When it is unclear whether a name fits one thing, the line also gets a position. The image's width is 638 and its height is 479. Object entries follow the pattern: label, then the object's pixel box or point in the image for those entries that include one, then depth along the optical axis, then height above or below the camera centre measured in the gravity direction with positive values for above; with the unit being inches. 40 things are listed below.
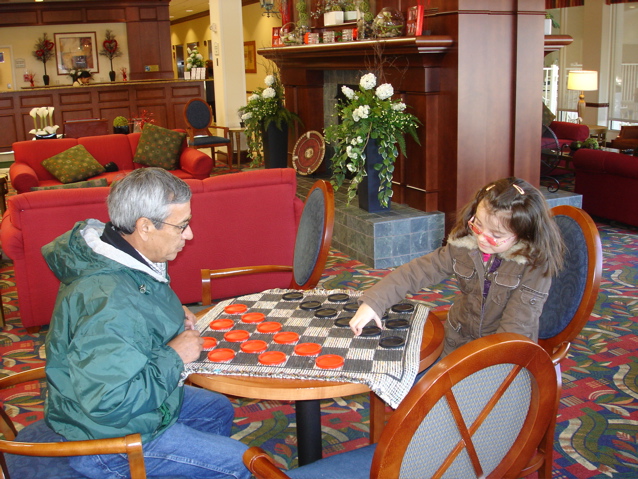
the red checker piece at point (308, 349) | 73.0 -26.0
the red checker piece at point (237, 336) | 78.3 -26.0
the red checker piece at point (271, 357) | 71.4 -26.2
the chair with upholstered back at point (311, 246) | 107.9 -22.2
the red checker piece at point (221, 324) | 82.4 -25.9
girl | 81.5 -20.6
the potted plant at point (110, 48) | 565.6 +59.9
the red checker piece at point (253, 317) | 84.4 -25.7
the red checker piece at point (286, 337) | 76.9 -26.0
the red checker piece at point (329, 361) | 69.6 -26.1
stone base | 201.5 -38.3
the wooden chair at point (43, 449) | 61.7 -32.8
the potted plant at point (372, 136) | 199.2 -7.6
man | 62.1 -21.8
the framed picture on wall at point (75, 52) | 571.2 +58.6
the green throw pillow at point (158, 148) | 299.1 -13.6
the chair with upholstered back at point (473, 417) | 46.1 -23.4
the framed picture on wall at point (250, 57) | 632.4 +55.5
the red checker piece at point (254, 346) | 74.7 -26.1
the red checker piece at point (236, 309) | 88.0 -25.7
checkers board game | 68.7 -26.2
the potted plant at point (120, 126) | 357.5 -4.0
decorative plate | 273.9 -16.7
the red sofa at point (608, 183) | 225.6 -28.2
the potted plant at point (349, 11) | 250.7 +37.8
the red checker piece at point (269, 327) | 80.7 -25.8
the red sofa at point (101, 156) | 282.4 -16.2
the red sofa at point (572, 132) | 345.7 -14.6
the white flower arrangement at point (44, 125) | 322.7 -2.2
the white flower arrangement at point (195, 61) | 538.0 +44.7
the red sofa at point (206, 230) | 150.9 -27.3
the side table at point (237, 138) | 382.9 -13.7
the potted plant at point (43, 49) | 562.9 +60.7
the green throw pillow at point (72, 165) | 275.1 -18.7
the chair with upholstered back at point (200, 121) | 388.5 -3.0
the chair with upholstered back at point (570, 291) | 79.7 -23.2
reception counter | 486.0 +13.1
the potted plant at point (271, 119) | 292.7 -2.5
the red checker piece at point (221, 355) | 72.7 -26.4
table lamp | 364.8 +12.9
